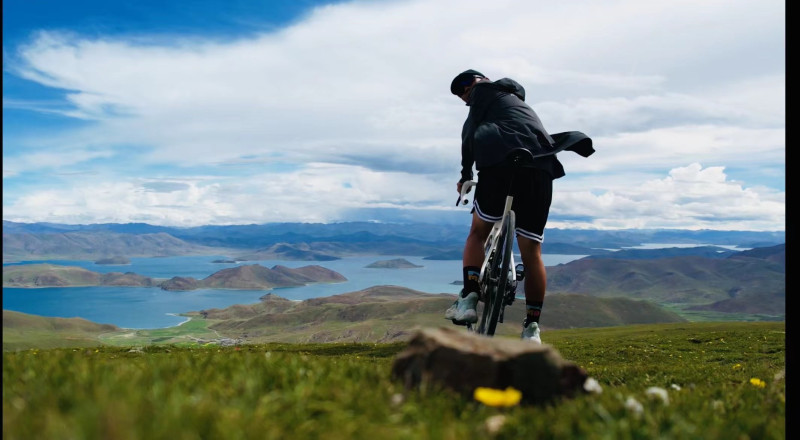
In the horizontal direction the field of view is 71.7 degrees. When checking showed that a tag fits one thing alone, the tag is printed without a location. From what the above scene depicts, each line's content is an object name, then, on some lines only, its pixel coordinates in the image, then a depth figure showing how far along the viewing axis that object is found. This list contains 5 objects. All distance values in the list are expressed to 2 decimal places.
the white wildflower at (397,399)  3.89
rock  4.12
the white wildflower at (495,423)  3.49
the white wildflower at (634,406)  3.77
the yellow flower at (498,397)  3.63
